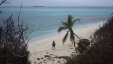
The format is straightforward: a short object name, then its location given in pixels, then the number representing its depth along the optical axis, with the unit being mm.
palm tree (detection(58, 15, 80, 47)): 11031
